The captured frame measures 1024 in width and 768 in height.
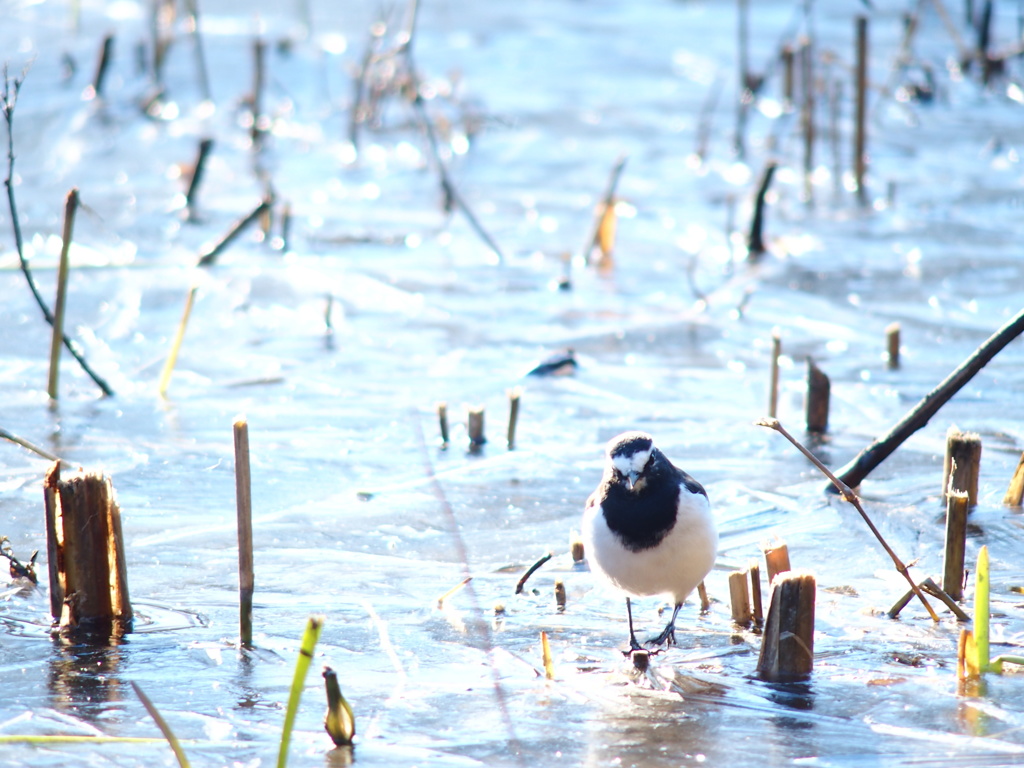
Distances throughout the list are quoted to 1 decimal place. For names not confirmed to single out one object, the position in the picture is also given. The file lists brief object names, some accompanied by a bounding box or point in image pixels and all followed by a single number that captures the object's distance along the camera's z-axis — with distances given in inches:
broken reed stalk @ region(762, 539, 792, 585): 291.3
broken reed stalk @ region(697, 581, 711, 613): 312.6
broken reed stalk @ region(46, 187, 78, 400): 394.6
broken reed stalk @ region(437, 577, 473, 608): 295.4
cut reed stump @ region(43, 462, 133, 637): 283.7
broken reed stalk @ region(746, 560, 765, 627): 289.3
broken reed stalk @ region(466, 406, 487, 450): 403.2
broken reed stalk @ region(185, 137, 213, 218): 687.7
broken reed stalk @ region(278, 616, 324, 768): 199.0
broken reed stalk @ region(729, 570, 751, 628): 292.2
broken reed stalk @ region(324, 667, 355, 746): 229.9
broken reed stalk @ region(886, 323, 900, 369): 476.1
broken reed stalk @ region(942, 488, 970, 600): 292.7
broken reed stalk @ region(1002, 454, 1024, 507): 340.8
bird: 287.1
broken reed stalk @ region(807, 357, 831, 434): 411.2
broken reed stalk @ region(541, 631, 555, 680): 264.7
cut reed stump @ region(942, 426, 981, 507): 330.0
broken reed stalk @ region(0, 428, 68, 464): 310.9
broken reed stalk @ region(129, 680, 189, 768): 202.4
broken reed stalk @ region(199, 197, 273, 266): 589.9
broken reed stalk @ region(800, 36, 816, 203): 726.5
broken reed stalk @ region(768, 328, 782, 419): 407.8
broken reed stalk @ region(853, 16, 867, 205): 683.4
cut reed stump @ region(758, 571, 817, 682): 261.9
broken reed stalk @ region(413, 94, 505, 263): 614.9
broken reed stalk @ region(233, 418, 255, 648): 267.7
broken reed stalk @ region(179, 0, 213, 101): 839.1
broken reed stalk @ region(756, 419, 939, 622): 273.1
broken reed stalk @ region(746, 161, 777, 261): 618.8
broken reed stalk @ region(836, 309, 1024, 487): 300.4
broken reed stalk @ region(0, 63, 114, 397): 343.6
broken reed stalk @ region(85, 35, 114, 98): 849.5
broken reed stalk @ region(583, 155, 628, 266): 610.5
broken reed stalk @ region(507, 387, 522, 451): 404.5
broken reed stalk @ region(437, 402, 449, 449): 406.9
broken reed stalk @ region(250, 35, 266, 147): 805.9
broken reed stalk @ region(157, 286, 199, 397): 446.0
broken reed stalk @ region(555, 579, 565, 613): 307.0
